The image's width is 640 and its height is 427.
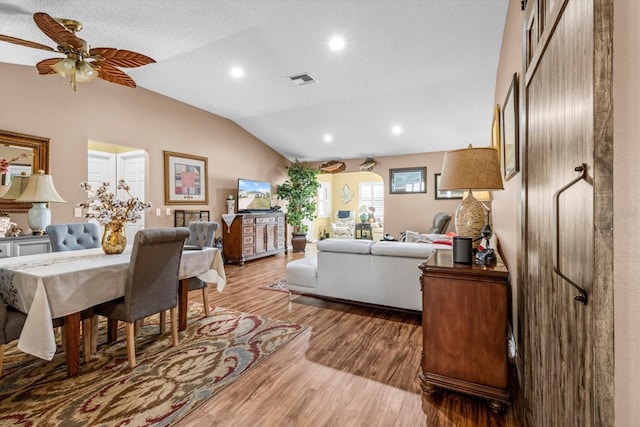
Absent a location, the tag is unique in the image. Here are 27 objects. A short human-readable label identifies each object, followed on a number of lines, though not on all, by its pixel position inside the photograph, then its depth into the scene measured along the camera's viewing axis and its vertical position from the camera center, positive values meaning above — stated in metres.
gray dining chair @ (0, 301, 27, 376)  1.77 -0.67
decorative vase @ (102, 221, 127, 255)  2.56 -0.22
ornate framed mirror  3.43 +0.73
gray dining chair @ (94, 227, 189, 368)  2.10 -0.49
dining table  1.81 -0.50
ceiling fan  2.17 +1.26
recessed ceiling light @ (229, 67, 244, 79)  4.23 +1.99
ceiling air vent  4.42 +1.98
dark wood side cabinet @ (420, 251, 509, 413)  1.67 -0.67
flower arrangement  2.47 +0.05
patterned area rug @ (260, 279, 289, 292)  4.23 -1.05
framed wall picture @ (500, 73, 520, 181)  1.87 +0.56
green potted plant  7.73 +0.47
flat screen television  6.47 +0.39
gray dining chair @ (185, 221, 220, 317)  3.33 -0.23
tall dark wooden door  0.67 -0.01
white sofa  2.98 -0.63
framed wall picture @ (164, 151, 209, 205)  5.26 +0.61
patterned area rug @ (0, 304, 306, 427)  1.70 -1.11
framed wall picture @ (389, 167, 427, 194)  7.28 +0.79
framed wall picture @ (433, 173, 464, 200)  6.79 +0.41
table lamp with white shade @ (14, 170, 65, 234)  3.22 +0.16
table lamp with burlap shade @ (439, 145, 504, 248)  1.85 +0.26
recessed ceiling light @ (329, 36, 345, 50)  3.46 +1.98
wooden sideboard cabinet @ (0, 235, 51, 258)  3.06 -0.35
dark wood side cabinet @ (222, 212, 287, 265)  6.06 -0.50
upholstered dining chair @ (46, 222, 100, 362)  2.28 -0.29
